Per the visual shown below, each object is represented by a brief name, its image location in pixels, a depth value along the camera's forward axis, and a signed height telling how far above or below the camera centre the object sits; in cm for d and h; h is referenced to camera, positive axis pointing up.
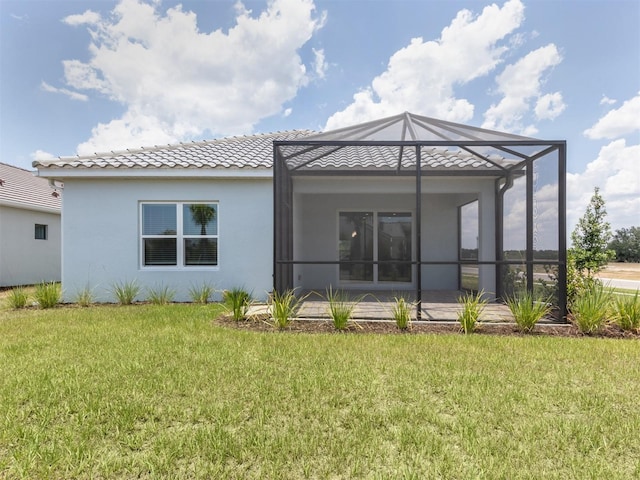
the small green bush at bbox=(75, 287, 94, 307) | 809 -142
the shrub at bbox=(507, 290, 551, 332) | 558 -128
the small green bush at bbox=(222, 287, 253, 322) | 632 -125
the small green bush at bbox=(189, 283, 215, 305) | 833 -135
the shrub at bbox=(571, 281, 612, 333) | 548 -123
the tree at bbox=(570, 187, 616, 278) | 679 +1
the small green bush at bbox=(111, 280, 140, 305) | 816 -128
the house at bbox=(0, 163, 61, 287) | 1205 +45
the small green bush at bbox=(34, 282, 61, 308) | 782 -132
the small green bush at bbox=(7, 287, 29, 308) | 779 -140
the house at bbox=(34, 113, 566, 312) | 703 +109
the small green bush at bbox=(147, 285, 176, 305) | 821 -139
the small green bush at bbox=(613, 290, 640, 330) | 559 -132
